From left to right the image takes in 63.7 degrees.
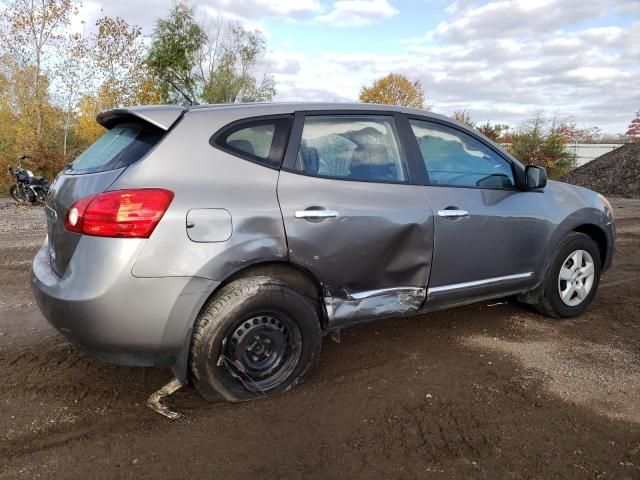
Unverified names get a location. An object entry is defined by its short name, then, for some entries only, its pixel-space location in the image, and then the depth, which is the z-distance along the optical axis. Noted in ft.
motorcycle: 43.37
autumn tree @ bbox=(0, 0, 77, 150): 56.08
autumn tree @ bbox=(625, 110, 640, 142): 119.85
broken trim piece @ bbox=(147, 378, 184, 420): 9.37
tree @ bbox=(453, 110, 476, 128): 88.63
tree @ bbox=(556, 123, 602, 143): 135.18
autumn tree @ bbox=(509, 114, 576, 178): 80.64
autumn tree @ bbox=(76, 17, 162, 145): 65.77
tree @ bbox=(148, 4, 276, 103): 95.66
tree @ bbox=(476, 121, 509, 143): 89.58
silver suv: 8.57
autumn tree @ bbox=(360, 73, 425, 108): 146.23
